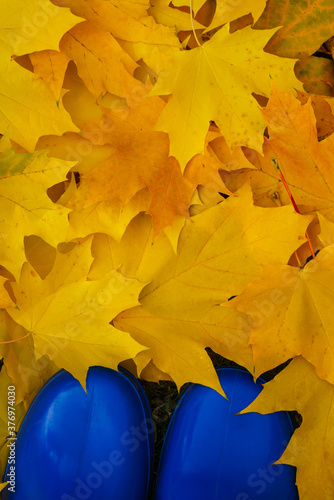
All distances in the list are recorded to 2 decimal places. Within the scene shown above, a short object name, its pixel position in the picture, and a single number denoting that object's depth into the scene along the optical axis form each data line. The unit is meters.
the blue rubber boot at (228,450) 0.68
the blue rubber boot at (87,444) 0.69
